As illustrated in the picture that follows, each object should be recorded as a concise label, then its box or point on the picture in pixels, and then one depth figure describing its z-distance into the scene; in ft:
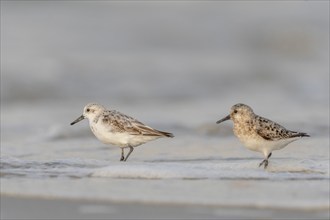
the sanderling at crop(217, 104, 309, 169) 57.00
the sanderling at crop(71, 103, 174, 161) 60.39
